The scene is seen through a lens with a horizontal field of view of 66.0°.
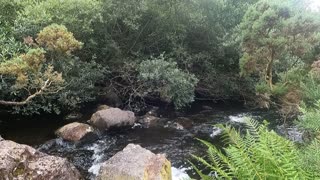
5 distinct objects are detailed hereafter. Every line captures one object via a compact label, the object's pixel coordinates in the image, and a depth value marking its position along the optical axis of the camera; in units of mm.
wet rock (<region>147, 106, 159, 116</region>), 11166
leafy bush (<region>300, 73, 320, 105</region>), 3751
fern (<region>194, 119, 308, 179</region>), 1155
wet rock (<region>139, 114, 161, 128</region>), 10008
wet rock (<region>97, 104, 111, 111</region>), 10880
